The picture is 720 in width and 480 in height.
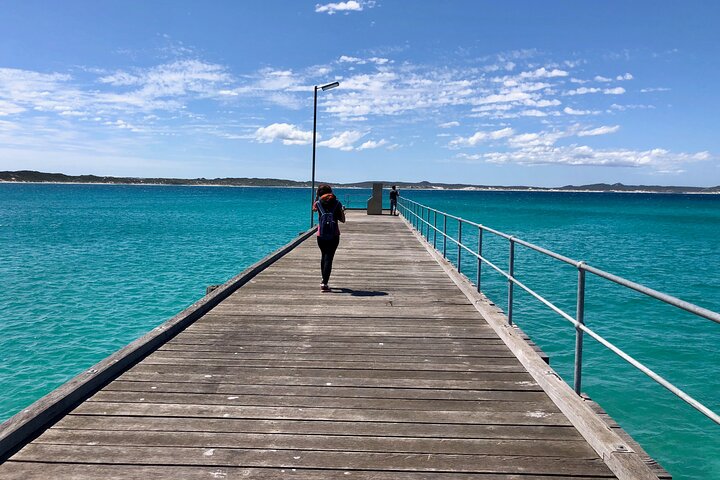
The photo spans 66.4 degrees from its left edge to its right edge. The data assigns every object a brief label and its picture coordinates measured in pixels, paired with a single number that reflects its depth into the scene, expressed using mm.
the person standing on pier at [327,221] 7797
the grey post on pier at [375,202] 27814
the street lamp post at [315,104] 21127
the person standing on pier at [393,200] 27766
